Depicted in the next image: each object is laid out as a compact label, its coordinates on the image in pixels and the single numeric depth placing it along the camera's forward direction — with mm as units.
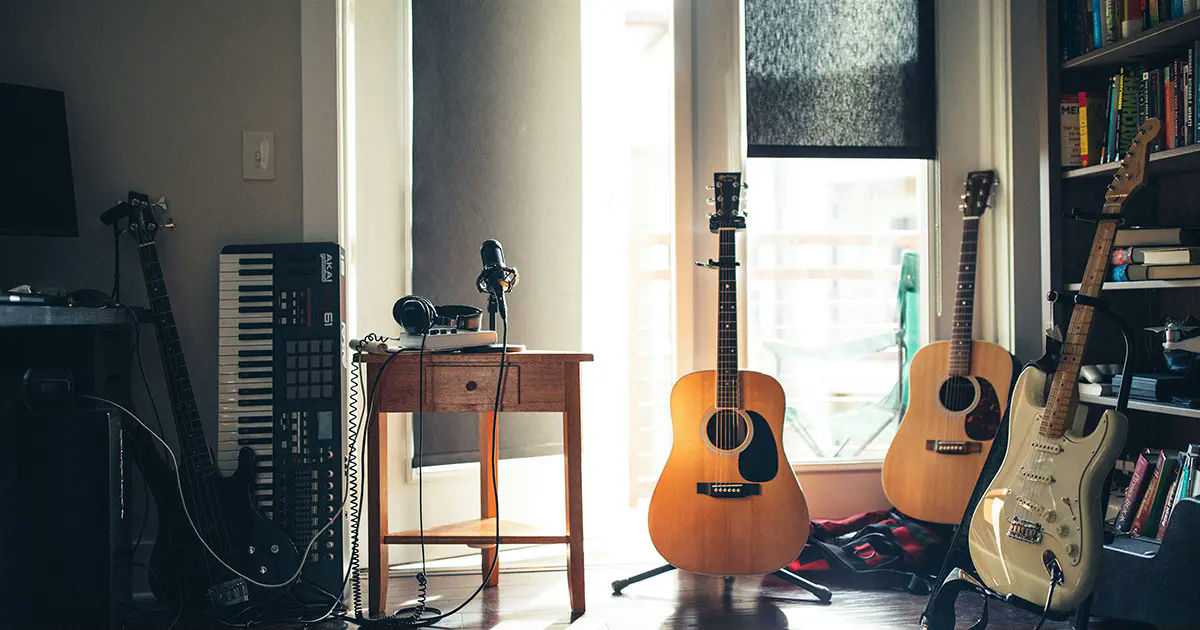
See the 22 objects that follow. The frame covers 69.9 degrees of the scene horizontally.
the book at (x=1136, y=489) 2266
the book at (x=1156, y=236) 2225
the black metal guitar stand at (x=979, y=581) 1898
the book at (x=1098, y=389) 2381
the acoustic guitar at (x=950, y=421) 2604
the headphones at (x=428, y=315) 2211
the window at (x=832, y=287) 3061
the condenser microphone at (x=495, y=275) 2285
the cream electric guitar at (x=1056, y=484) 1835
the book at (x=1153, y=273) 2189
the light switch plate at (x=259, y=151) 2467
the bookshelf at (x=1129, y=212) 2295
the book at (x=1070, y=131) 2527
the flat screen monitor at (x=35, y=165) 2174
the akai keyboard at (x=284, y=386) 2363
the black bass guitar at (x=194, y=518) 2221
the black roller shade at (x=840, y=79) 2975
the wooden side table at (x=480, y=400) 2213
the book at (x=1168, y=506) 2166
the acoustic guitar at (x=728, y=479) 2328
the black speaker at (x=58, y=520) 1988
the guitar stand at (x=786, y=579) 2334
